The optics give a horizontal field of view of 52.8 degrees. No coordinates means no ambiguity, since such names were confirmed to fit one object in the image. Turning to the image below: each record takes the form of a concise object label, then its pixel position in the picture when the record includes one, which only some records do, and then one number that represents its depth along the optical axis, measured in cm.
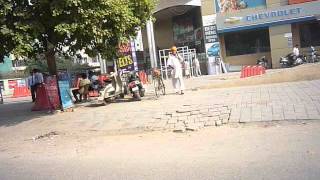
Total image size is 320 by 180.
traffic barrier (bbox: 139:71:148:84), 1771
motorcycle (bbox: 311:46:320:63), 2070
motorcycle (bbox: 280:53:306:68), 2049
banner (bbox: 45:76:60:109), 1023
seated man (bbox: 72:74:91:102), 1231
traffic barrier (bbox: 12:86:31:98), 2438
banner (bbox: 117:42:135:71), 1448
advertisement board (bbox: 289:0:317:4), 2130
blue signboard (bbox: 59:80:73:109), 1016
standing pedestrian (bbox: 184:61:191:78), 2001
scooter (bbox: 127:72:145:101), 1029
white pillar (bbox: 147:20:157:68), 2181
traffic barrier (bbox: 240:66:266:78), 1621
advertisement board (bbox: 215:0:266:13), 2226
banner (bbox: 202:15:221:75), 2309
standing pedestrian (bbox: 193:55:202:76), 2158
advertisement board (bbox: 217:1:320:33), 2121
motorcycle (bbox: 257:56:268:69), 2157
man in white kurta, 1065
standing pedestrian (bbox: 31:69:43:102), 1336
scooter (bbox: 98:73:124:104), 1027
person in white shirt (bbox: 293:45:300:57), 2063
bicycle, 1096
